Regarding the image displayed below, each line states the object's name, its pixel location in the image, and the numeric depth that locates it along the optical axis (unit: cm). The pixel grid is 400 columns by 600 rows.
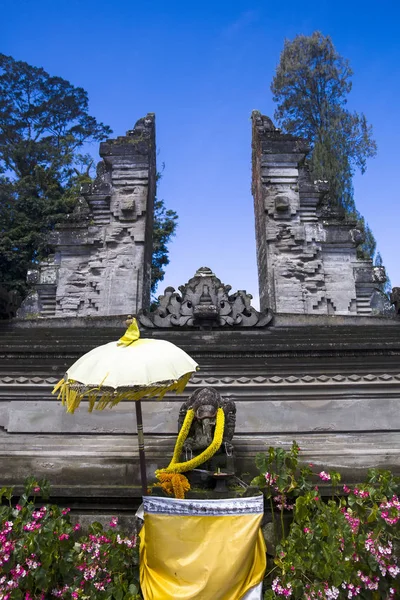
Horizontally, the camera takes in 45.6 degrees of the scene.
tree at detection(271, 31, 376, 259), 2269
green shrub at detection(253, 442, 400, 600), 301
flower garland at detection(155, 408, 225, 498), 372
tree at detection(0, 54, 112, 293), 2177
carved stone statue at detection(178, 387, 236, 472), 399
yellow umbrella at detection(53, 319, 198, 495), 315
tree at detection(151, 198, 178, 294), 2403
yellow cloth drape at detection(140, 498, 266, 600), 314
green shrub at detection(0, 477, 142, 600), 312
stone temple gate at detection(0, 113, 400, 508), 464
